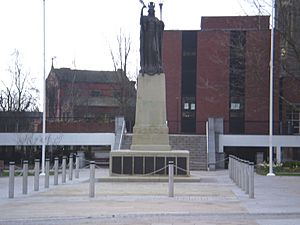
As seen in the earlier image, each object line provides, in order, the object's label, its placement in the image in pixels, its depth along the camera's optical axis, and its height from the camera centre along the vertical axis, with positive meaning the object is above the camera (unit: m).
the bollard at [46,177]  21.20 -2.21
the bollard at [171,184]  16.94 -1.92
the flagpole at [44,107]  30.25 -0.40
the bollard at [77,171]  27.89 -2.59
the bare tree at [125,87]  60.57 +3.49
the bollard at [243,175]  19.25 -1.86
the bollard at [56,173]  22.69 -2.19
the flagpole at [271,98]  29.50 +1.21
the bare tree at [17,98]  54.84 +1.98
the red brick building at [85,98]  44.38 +2.69
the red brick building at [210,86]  49.88 +3.07
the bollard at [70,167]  25.67 -2.20
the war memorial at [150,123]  24.52 -0.15
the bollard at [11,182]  17.58 -2.02
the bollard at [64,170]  24.15 -2.23
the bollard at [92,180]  17.06 -1.85
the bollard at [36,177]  19.89 -2.13
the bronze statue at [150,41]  26.59 +3.74
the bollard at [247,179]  17.95 -1.85
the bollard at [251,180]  16.77 -1.76
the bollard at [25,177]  18.75 -1.99
